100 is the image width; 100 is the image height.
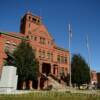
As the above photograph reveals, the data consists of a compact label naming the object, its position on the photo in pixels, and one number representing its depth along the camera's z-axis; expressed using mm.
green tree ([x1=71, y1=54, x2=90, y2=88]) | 26670
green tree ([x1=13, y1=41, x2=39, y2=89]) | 20153
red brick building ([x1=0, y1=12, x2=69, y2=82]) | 24954
